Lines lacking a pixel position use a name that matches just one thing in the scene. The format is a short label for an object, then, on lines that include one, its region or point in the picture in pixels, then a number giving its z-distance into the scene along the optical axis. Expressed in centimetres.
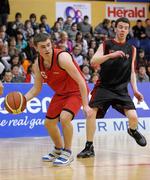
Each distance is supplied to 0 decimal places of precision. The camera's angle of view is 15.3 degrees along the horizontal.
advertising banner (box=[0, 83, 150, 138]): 1127
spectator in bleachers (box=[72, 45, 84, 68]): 1666
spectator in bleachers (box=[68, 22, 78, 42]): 1835
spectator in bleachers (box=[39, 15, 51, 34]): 1805
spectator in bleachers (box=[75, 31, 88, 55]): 1777
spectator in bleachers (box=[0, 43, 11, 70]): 1474
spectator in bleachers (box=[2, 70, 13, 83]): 1321
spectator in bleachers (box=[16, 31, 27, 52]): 1652
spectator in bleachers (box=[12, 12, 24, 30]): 1744
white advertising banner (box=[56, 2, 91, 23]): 2114
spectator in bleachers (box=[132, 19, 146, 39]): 2050
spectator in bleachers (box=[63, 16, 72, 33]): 1858
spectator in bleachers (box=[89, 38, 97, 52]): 1800
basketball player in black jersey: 802
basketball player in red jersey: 707
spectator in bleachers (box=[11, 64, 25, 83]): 1383
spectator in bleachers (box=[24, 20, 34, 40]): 1733
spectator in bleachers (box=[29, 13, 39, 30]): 1786
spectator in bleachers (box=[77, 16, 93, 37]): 1942
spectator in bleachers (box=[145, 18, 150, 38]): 2041
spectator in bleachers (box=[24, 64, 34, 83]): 1385
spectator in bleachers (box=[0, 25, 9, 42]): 1620
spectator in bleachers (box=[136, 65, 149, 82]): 1594
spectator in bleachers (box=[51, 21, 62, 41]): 1750
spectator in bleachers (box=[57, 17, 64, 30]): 1834
